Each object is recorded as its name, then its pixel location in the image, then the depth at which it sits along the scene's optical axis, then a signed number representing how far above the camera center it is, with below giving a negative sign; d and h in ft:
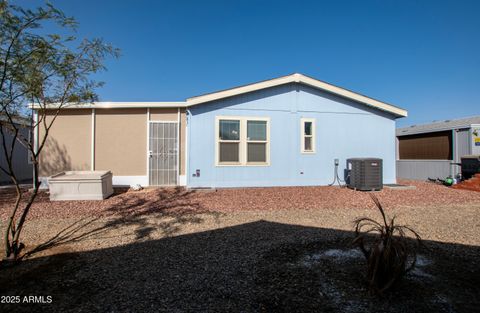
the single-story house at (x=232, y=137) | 28.73 +2.76
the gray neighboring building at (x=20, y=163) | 40.01 -0.53
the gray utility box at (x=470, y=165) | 31.31 -0.86
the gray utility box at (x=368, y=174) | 27.30 -1.68
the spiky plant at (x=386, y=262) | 7.92 -3.33
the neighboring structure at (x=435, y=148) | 35.32 +1.75
